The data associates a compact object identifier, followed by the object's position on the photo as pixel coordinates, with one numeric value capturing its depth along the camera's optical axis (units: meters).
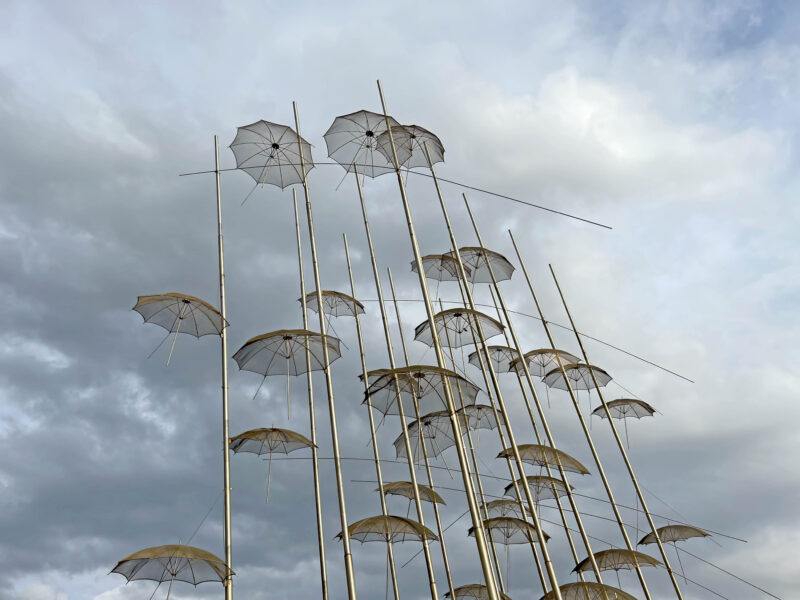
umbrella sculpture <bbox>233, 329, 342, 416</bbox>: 18.89
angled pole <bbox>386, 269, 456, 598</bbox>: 21.25
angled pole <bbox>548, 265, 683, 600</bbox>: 25.11
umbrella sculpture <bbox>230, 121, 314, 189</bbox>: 22.50
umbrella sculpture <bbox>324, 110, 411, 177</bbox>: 20.16
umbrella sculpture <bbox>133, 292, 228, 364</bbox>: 20.03
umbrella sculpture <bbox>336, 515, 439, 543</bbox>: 18.41
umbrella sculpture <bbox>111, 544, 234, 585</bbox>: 17.67
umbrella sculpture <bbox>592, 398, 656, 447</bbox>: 32.19
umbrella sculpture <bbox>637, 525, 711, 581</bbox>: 33.07
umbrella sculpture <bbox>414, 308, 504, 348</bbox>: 22.80
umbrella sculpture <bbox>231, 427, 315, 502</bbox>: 20.84
